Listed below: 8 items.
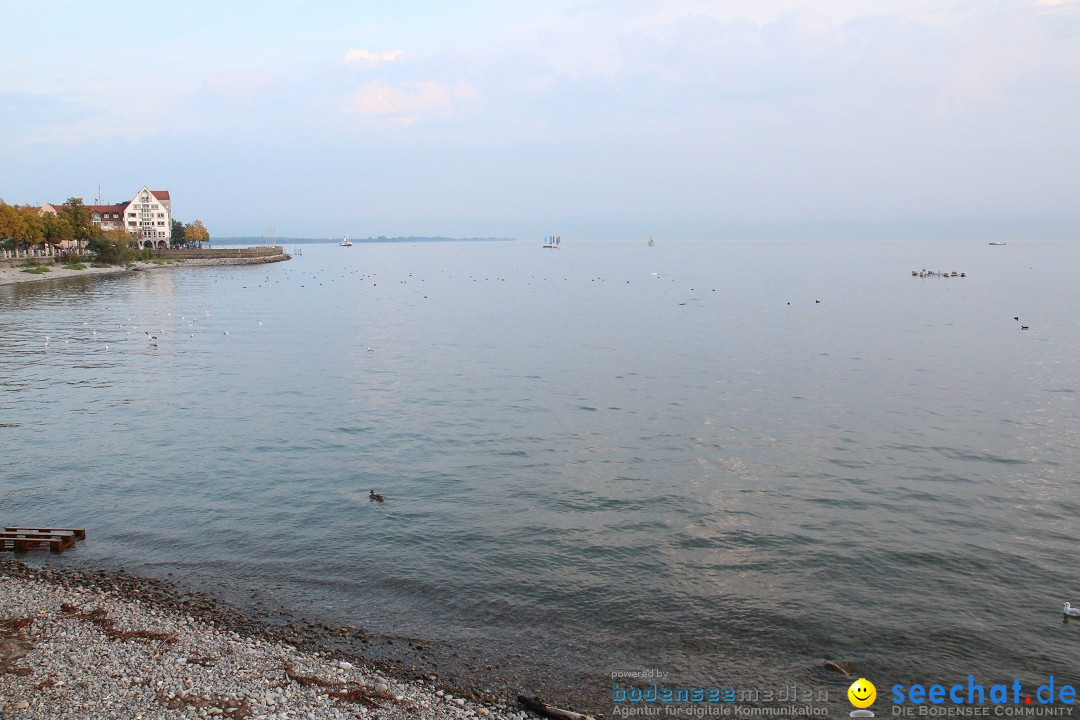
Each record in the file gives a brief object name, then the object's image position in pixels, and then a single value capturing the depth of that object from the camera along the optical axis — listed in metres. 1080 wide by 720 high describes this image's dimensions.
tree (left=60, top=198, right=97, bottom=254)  132.75
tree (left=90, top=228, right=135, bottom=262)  135.00
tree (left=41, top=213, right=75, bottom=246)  123.81
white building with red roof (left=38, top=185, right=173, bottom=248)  187.62
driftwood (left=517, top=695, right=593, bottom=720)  11.12
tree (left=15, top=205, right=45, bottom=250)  116.56
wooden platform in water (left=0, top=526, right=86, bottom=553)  16.98
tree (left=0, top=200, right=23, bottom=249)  110.00
